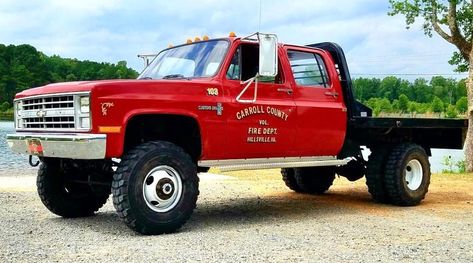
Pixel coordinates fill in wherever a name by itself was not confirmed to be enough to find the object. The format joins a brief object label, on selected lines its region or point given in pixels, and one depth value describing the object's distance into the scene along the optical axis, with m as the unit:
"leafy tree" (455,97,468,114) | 58.51
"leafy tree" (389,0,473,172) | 18.31
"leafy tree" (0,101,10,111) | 72.14
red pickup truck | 7.02
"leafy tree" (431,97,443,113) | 58.07
